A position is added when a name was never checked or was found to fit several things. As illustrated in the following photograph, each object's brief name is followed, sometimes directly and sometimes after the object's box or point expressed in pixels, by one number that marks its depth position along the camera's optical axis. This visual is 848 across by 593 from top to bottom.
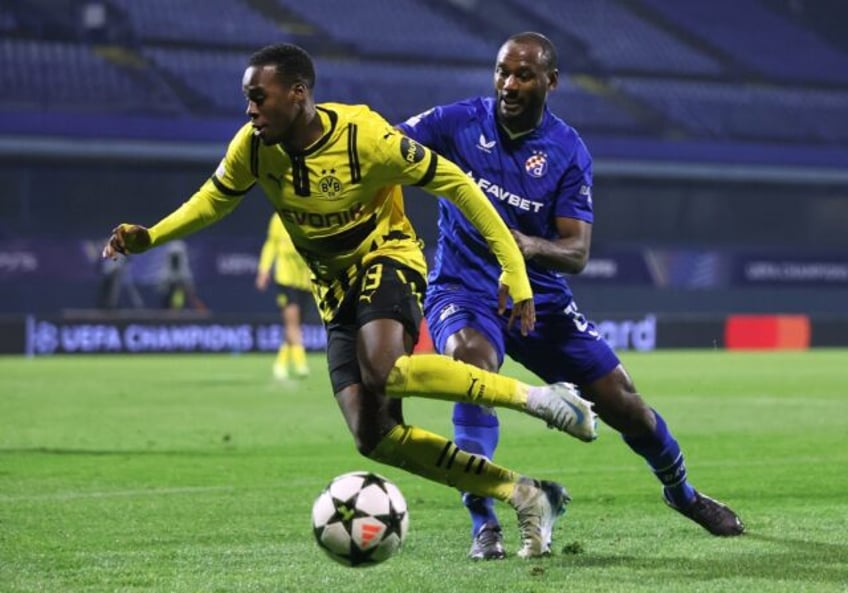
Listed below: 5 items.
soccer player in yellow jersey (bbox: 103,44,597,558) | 11.98
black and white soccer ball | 11.36
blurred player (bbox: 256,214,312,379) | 39.59
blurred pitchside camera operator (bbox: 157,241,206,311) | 60.75
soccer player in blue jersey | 13.57
